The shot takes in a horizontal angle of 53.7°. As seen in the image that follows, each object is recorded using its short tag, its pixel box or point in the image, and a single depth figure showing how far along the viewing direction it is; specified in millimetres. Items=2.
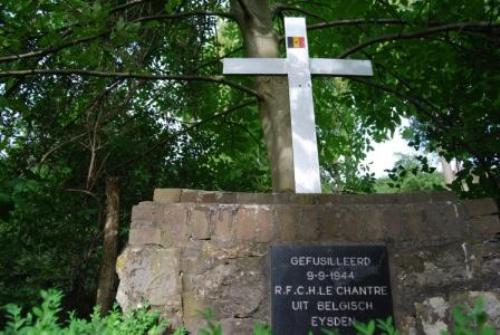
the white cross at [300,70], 3750
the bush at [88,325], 1640
